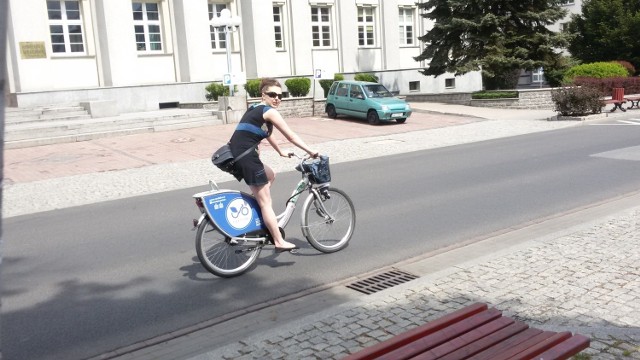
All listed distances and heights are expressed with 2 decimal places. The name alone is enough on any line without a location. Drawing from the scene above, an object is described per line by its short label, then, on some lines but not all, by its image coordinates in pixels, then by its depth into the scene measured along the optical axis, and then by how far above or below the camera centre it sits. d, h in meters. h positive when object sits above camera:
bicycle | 6.33 -1.43
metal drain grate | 6.05 -1.94
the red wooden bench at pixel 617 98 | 25.01 -1.31
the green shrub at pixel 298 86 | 28.59 -0.14
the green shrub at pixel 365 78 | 33.25 +0.06
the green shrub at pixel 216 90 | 28.98 -0.13
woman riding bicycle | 6.39 -0.50
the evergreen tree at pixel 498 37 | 30.02 +1.59
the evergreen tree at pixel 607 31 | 37.94 +1.97
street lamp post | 24.50 +2.43
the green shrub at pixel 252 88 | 28.17 -0.11
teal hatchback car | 24.00 -0.91
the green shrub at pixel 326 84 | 31.20 -0.15
